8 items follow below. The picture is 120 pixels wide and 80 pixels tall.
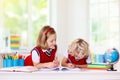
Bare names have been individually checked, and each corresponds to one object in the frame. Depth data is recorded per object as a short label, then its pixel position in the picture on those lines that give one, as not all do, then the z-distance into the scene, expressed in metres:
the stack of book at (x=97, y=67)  2.17
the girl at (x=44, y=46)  2.72
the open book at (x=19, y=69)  1.97
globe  2.11
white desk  1.93
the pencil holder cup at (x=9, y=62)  2.90
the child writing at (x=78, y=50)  2.56
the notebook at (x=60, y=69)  2.07
